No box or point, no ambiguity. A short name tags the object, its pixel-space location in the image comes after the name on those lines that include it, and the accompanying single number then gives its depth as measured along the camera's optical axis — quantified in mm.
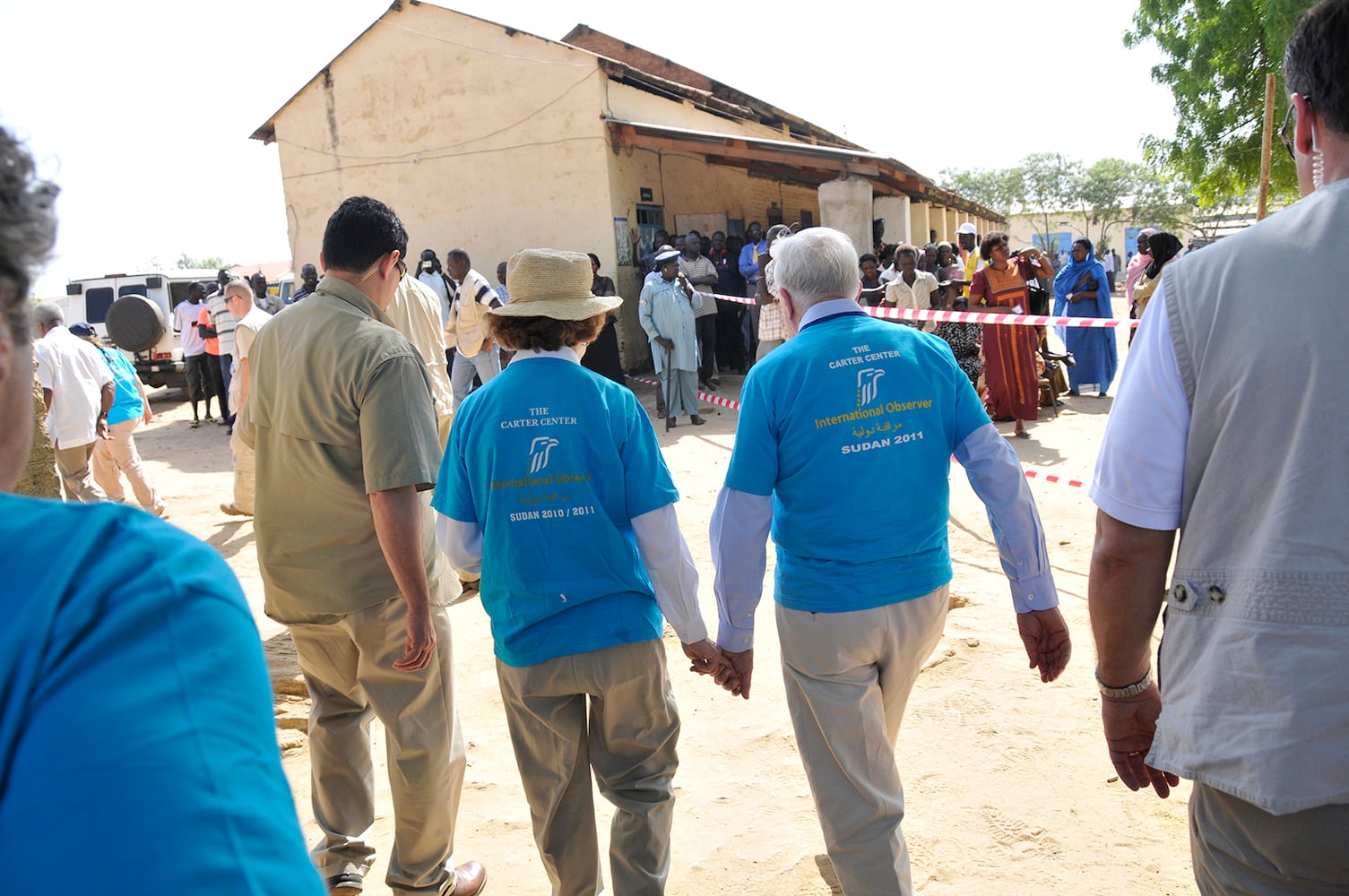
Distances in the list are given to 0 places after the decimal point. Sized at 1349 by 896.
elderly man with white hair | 2793
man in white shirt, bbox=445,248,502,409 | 8359
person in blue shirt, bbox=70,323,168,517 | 8344
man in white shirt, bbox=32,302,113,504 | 7121
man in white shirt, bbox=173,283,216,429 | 14703
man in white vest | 1539
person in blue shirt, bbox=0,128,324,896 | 699
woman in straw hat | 2783
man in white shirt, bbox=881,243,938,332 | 11055
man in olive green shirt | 2986
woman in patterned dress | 10219
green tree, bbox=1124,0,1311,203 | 19734
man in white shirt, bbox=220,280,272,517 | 7383
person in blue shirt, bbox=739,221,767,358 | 14625
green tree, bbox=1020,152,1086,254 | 65688
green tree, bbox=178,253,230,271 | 77912
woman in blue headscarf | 12266
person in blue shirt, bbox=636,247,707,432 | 11961
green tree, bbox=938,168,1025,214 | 69625
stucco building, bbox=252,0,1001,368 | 15328
